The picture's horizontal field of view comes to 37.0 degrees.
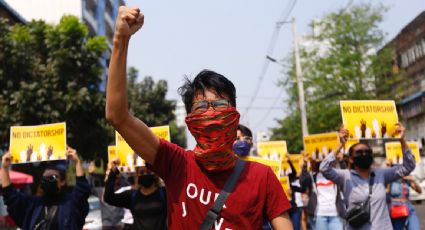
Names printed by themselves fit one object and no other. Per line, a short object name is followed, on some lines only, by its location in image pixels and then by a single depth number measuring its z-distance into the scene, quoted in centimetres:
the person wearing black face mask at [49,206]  546
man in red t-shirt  249
